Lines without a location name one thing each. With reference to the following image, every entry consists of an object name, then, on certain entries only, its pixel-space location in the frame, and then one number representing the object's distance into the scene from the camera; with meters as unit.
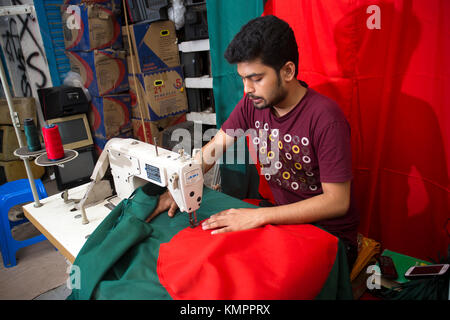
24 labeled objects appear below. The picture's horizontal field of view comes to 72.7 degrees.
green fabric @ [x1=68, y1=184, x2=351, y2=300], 0.80
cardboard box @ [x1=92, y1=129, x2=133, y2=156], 3.22
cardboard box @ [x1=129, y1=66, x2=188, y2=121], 2.99
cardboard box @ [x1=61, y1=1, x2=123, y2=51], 2.79
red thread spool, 1.18
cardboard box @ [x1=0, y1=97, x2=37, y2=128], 3.10
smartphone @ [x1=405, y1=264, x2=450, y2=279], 1.02
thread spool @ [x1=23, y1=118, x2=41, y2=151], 1.25
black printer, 2.84
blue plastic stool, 2.05
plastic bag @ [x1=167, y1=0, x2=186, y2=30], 2.79
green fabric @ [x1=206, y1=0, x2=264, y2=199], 1.83
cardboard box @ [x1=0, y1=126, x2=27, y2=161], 3.08
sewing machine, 1.03
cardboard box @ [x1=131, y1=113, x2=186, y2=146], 3.13
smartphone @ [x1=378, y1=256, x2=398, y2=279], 1.16
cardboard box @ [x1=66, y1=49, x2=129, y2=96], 2.91
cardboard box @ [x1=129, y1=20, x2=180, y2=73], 2.88
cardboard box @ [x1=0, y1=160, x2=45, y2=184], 3.07
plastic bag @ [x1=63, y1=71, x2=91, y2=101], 3.12
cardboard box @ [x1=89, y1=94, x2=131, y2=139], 3.07
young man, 1.02
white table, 1.09
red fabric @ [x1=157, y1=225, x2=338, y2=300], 0.73
